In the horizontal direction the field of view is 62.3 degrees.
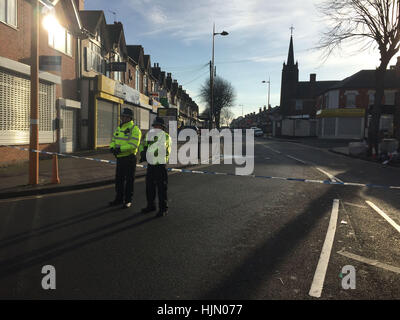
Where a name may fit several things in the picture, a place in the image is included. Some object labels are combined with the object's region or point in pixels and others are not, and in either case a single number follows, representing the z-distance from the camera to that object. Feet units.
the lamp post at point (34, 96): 25.88
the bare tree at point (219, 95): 247.29
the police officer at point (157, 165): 19.81
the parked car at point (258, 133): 213.95
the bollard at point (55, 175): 27.36
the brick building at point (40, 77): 37.99
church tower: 224.53
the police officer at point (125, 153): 21.26
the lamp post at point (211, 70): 93.20
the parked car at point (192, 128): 119.50
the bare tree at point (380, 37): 60.18
